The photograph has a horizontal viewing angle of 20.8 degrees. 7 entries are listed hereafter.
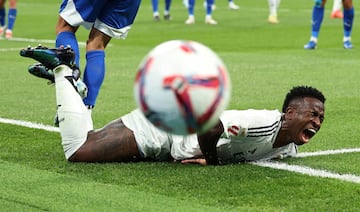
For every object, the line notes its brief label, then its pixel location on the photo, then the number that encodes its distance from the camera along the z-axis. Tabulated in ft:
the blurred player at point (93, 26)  26.66
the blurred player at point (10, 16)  68.23
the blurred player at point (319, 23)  57.16
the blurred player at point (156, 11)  87.15
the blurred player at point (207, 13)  82.69
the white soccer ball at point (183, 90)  15.08
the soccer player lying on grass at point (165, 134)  22.74
